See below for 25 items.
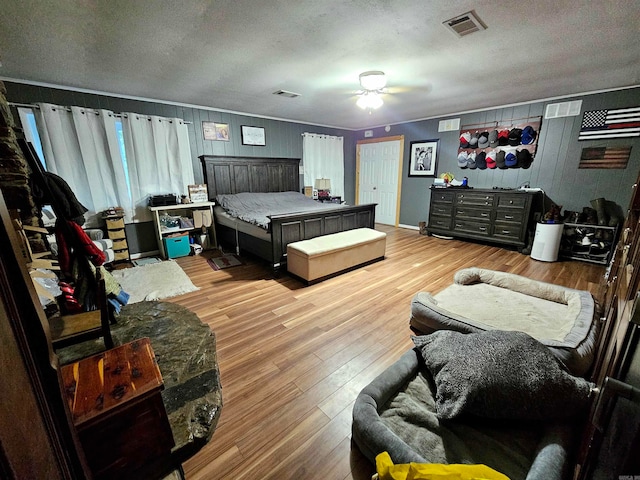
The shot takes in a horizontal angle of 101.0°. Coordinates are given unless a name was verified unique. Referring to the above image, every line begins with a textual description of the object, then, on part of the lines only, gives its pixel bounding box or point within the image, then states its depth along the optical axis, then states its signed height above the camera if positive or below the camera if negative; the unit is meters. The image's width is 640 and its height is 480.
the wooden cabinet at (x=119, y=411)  0.98 -0.86
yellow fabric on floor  0.91 -1.04
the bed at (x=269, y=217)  3.37 -0.56
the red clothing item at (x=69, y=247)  1.86 -0.51
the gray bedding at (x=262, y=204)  4.13 -0.51
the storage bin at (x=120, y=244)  3.73 -0.95
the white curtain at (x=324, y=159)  5.89 +0.35
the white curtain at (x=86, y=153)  3.24 +0.29
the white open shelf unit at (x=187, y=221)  4.00 -0.72
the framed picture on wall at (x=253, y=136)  4.91 +0.72
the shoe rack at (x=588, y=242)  3.67 -0.96
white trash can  3.78 -0.95
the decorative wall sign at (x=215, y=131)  4.49 +0.74
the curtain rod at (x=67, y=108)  3.04 +0.81
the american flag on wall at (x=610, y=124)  3.50 +0.66
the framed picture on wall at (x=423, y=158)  5.48 +0.33
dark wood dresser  4.24 -0.70
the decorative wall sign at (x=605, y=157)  3.63 +0.22
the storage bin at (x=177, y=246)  4.04 -1.07
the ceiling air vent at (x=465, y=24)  1.86 +1.07
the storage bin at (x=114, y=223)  3.66 -0.64
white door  6.18 -0.05
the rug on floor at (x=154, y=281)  2.90 -1.26
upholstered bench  3.11 -0.98
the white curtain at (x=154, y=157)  3.81 +0.27
